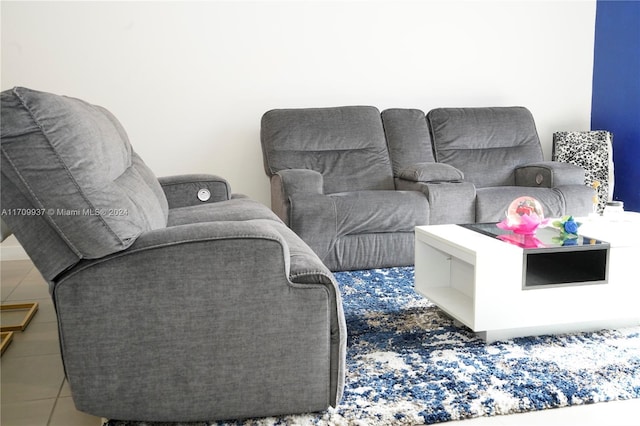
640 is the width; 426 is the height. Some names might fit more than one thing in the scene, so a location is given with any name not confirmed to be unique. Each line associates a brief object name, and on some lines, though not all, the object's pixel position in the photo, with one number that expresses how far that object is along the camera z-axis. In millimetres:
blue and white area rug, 1778
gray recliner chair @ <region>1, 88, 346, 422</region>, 1592
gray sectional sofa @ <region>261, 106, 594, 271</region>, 3449
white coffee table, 2203
